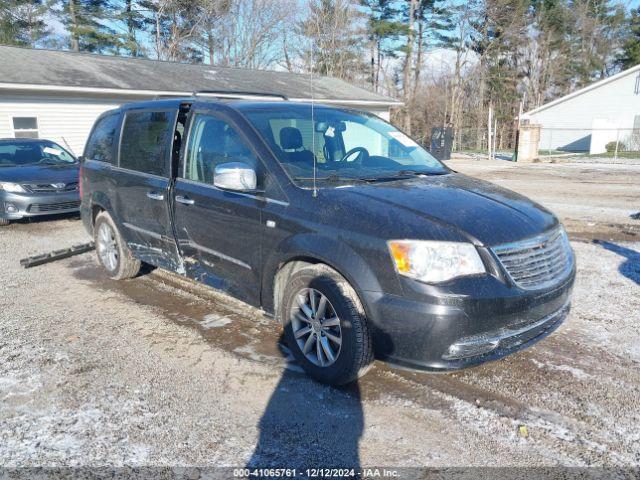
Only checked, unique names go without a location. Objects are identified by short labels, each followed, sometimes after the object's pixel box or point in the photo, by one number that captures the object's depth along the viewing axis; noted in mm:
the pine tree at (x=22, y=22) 33688
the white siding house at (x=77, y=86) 15930
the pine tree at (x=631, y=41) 45522
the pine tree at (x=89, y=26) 34469
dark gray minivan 3057
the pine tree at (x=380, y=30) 40594
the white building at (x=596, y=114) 33188
